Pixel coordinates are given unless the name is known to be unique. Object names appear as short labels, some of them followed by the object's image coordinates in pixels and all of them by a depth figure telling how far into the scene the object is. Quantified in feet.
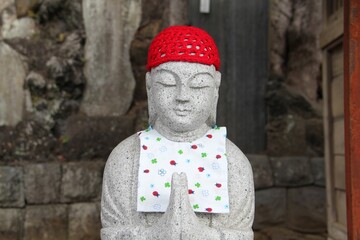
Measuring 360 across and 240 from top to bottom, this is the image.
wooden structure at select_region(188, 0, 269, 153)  17.28
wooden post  9.39
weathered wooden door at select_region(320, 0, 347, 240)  12.38
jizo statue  7.51
